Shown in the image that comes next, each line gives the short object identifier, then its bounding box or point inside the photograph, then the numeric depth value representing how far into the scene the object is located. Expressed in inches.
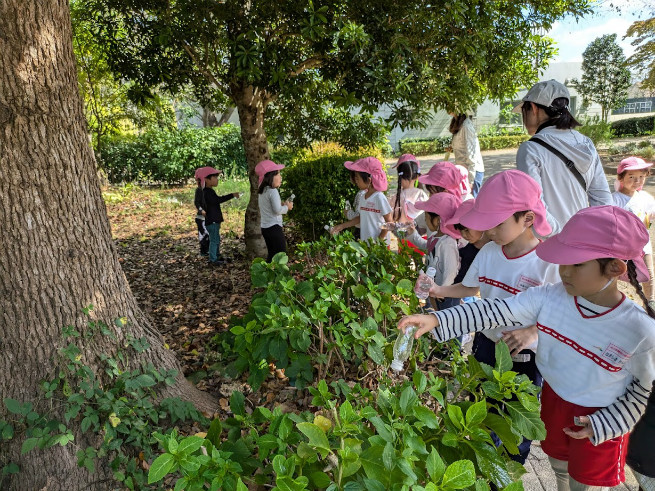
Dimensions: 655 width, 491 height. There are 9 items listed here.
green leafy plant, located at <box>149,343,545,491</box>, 43.9
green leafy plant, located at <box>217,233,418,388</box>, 86.5
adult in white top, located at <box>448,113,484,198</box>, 237.6
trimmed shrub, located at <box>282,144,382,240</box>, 282.7
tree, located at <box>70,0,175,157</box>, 420.3
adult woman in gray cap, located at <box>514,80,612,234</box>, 109.6
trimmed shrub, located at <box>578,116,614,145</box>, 761.6
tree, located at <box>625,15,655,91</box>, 719.7
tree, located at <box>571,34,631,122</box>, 1318.9
